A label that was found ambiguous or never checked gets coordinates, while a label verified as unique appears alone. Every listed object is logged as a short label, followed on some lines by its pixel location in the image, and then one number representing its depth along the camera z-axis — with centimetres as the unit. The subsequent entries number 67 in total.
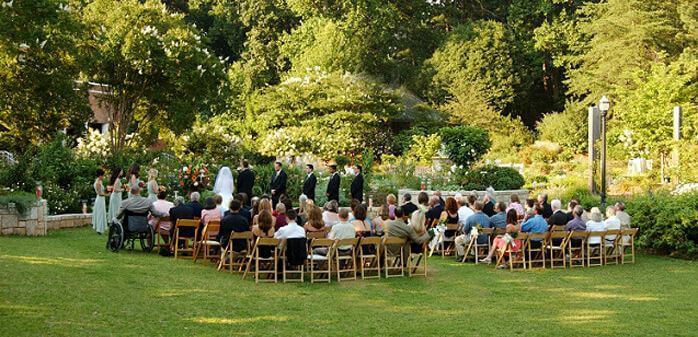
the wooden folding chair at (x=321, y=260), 1347
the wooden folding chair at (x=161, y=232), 1570
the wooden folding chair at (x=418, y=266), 1453
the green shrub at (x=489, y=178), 2444
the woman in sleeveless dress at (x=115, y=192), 1831
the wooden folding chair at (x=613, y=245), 1652
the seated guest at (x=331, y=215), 1551
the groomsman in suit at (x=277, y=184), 2059
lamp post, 2076
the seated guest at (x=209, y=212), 1513
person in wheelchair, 1541
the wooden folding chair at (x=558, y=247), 1573
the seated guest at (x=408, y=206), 1716
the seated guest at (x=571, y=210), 1673
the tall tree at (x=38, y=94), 2531
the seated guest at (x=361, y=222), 1465
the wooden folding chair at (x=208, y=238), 1484
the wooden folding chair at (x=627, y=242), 1639
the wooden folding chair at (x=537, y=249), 1552
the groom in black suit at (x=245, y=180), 2084
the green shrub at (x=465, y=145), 2577
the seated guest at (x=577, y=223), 1623
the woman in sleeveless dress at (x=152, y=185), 1770
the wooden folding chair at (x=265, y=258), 1333
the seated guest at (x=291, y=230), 1341
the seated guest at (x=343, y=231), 1398
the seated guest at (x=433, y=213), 1747
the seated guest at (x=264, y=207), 1392
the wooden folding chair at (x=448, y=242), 1708
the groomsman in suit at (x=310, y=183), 2056
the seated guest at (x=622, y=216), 1745
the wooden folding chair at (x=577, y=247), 1595
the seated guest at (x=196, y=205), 1546
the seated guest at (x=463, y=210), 1716
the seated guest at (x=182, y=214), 1527
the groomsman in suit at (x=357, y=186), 2119
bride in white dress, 2053
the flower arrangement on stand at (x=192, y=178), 2298
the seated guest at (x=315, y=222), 1445
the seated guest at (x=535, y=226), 1583
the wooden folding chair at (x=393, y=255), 1418
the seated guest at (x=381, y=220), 1530
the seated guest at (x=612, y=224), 1667
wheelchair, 1558
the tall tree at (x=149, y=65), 2759
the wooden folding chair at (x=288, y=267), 1346
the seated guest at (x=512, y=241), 1573
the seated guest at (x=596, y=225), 1639
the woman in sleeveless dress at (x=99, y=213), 1831
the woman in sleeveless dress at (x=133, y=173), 1760
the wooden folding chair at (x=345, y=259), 1365
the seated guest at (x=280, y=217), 1452
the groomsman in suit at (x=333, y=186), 2075
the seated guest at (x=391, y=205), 1617
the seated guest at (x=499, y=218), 1638
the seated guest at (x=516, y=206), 1747
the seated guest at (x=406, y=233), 1424
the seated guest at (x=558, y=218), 1641
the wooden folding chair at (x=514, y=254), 1553
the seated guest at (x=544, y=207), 1759
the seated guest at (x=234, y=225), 1405
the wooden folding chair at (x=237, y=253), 1391
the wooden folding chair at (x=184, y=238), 1507
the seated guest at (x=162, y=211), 1572
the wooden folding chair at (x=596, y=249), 1614
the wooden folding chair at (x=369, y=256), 1393
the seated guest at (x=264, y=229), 1358
